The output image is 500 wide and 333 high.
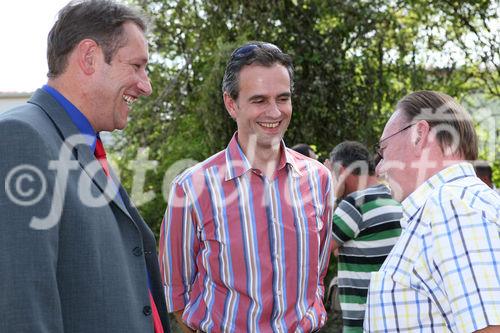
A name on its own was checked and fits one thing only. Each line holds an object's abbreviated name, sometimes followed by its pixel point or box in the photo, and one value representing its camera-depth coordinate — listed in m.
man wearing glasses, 1.92
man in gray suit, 1.75
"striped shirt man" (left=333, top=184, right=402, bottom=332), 4.08
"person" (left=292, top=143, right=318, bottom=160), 5.46
